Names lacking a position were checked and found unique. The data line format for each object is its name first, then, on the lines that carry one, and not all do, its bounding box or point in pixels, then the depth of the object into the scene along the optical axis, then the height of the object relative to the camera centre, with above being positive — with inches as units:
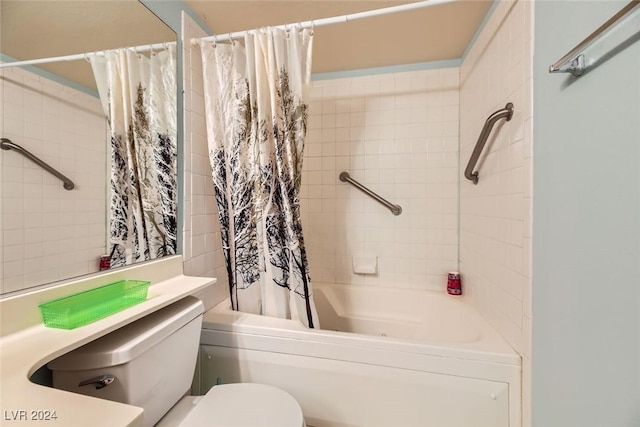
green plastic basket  25.7 -10.8
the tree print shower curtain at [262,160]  46.8 +9.3
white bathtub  37.2 -26.4
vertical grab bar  40.8 +13.0
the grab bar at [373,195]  69.4 +3.8
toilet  26.1 -19.1
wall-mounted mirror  25.4 +7.8
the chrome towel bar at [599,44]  19.8 +14.9
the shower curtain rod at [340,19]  40.6 +33.0
